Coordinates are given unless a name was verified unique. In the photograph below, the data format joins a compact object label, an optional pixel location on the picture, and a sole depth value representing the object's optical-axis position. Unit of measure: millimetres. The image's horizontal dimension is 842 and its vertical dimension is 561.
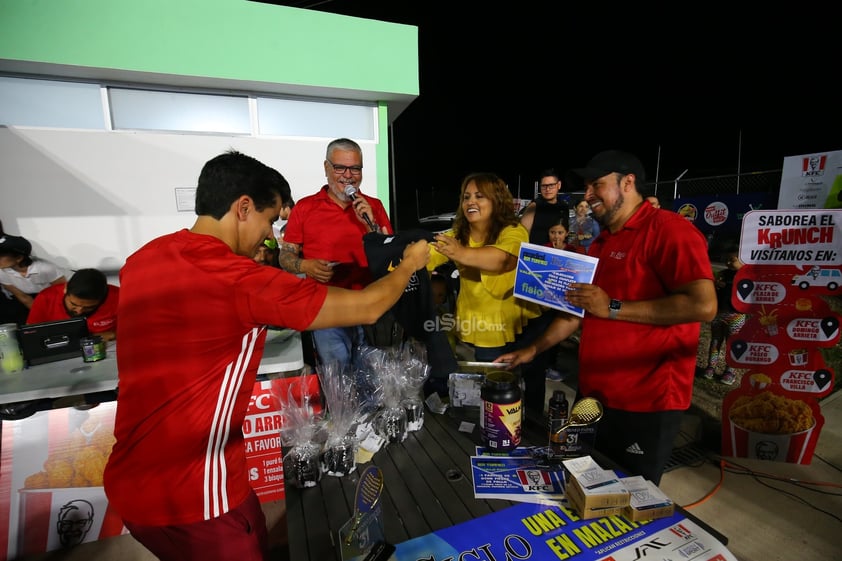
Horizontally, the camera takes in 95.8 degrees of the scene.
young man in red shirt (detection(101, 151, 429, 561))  1159
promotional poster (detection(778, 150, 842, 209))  4773
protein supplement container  1399
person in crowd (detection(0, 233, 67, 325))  3816
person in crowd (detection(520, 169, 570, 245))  4223
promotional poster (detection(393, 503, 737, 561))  973
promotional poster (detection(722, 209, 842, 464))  2775
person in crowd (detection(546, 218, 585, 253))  4145
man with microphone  2826
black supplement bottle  1383
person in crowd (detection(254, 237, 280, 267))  4043
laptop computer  2645
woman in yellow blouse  2287
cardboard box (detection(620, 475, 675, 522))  1068
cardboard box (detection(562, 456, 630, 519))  1077
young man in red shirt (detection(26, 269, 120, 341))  3031
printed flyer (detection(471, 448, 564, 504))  1201
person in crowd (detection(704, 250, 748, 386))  3987
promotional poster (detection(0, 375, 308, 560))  2402
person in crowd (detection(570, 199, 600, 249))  5800
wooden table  1075
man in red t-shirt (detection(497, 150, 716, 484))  1615
